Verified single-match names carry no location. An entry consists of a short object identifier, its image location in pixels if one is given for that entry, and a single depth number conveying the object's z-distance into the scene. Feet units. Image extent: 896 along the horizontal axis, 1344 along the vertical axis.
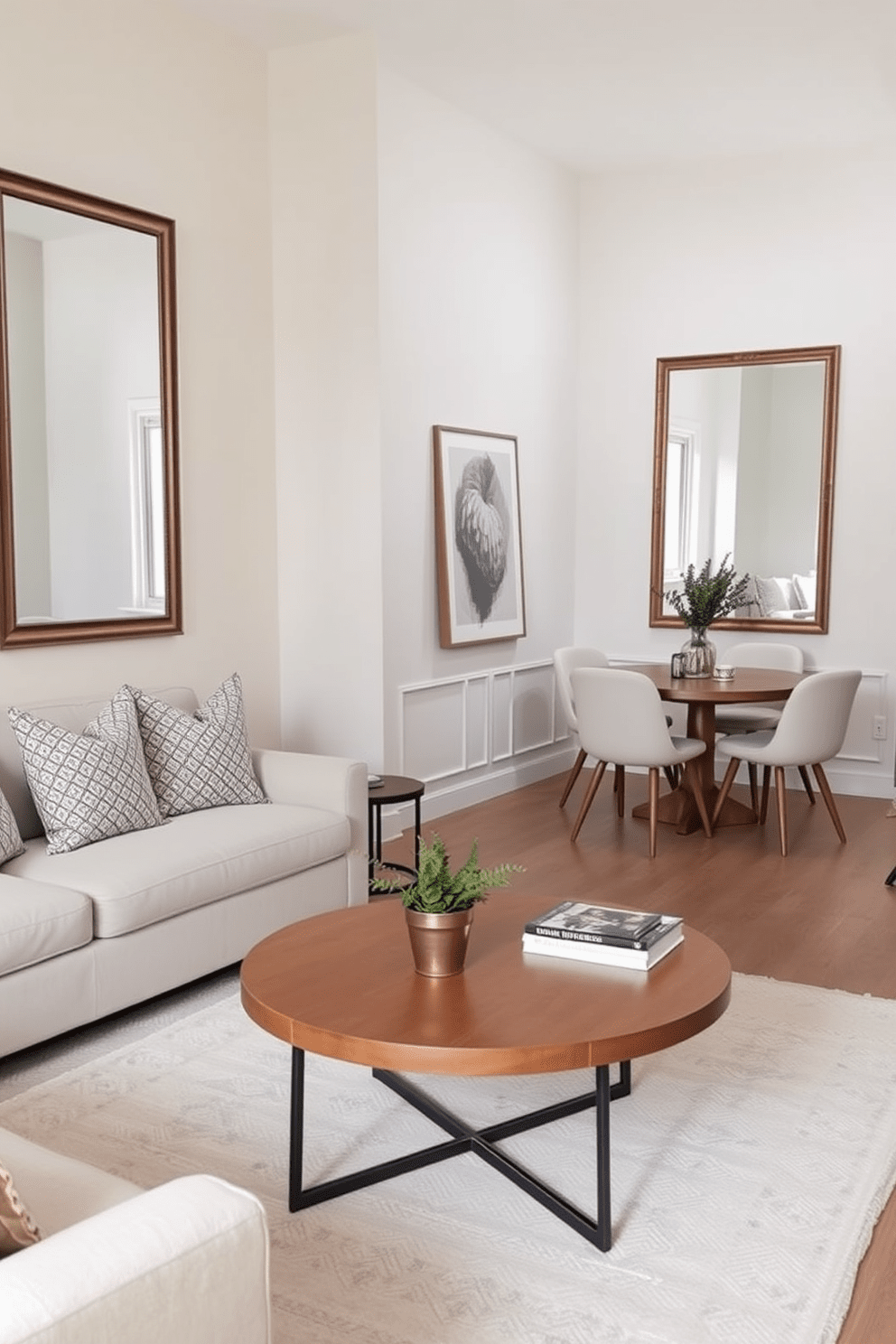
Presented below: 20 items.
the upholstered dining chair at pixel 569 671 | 19.75
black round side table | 13.99
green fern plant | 7.92
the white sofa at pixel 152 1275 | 3.83
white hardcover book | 8.24
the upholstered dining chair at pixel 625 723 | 17.02
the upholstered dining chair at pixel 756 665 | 20.31
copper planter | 8.00
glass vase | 18.75
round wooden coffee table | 7.06
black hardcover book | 8.37
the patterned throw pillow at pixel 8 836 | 11.02
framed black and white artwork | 18.69
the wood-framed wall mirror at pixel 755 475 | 21.13
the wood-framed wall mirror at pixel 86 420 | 13.12
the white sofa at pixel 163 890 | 9.81
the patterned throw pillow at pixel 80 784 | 11.50
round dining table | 17.40
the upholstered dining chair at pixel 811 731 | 16.94
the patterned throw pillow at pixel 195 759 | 12.84
